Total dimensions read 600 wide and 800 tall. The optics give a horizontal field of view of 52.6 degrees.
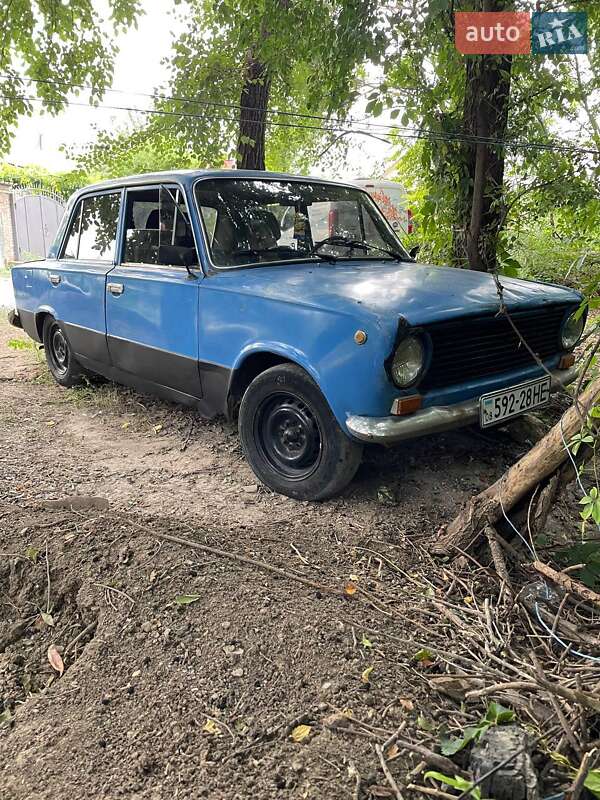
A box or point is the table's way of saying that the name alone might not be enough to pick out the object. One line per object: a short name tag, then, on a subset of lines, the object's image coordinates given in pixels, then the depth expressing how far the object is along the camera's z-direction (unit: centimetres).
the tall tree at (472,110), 498
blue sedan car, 297
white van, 1209
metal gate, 1686
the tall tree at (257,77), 485
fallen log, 246
